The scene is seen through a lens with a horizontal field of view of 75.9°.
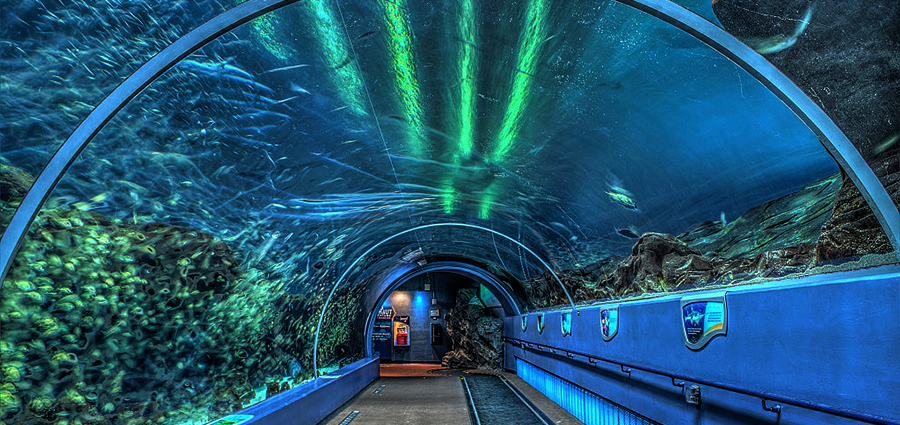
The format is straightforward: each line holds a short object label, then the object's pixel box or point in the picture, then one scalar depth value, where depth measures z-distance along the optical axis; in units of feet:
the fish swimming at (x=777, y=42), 14.30
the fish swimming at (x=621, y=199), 26.37
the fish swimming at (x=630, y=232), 28.19
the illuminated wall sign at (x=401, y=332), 100.22
